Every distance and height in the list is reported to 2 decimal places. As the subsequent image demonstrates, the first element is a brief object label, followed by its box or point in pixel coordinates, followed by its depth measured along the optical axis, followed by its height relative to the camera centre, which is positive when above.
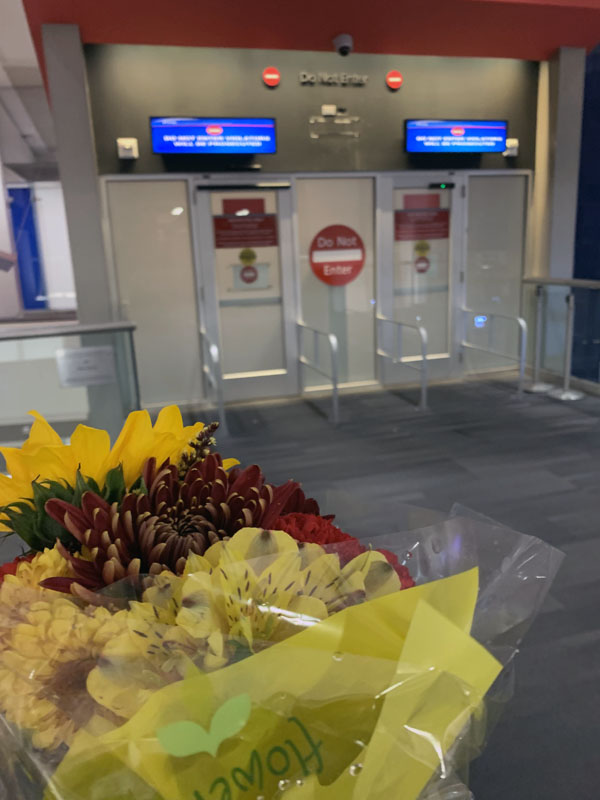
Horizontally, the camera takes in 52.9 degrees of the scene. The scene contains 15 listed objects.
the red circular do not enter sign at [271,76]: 5.23 +1.58
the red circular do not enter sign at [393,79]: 5.54 +1.60
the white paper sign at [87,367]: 3.85 -0.60
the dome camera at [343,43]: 4.76 +1.67
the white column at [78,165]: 4.54 +0.82
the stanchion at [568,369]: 5.55 -1.09
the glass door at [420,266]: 5.92 -0.09
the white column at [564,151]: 5.63 +0.95
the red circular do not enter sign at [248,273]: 5.65 -0.09
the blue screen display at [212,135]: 5.03 +1.08
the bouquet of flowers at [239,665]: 0.49 -0.34
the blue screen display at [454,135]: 5.64 +1.11
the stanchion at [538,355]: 5.90 -1.00
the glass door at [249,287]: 5.48 -0.21
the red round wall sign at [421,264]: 6.13 -0.07
